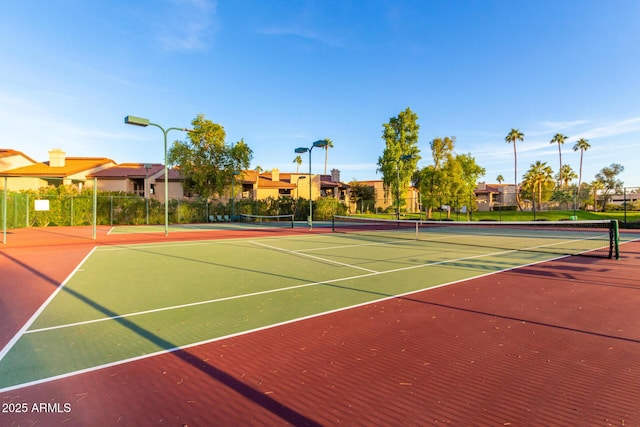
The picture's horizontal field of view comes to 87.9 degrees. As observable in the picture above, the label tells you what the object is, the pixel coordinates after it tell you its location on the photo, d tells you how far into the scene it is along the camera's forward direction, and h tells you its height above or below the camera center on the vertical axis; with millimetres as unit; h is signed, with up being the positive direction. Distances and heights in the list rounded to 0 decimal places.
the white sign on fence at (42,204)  17994 +134
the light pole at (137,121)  15760 +4140
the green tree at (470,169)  46406 +5366
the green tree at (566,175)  74812 +7360
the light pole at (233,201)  34925 +644
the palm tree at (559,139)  65125 +13524
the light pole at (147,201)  29205 +532
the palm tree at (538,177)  61441 +5792
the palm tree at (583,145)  70500 +13314
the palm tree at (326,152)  80000 +13324
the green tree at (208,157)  35312 +5381
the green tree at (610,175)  87000 +8888
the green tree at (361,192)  62250 +2848
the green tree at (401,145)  41844 +8013
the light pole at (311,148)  21844 +4122
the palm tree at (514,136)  64625 +14002
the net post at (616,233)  10398 -800
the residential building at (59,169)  37094 +4678
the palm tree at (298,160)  84900 +12165
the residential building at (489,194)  72250 +3331
